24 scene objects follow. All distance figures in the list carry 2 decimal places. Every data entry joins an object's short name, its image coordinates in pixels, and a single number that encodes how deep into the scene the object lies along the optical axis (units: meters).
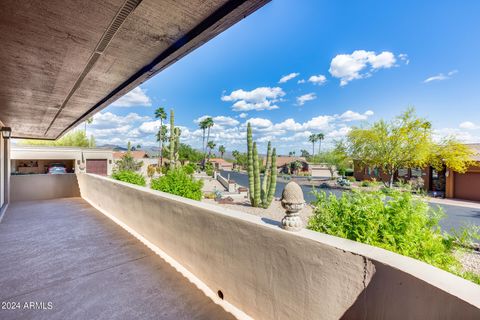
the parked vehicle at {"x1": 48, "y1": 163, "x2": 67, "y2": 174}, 25.88
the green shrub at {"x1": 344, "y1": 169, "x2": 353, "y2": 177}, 41.69
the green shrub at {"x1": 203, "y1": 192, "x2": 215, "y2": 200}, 17.93
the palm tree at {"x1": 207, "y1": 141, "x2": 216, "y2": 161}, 77.66
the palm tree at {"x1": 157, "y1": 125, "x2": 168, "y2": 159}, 53.84
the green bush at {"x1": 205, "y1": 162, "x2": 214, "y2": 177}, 40.69
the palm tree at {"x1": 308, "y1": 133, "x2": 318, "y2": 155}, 87.00
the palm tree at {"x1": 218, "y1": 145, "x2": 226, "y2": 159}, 93.44
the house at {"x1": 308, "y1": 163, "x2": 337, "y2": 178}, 49.86
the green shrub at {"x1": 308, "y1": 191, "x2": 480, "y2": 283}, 2.29
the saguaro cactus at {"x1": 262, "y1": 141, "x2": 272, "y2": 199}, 15.04
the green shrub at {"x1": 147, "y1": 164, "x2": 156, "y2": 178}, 34.99
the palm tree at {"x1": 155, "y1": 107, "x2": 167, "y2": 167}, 53.44
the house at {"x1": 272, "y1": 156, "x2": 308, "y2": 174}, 58.42
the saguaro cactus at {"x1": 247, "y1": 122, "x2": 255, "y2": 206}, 14.18
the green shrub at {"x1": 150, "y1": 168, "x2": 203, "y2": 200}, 5.86
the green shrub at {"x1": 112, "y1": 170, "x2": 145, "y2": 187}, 7.71
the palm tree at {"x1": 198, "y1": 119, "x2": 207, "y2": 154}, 67.78
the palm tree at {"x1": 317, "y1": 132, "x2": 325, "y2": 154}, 86.00
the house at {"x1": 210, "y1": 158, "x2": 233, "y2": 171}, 70.88
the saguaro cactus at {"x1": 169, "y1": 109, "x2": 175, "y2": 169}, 11.09
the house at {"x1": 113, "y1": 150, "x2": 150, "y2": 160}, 46.08
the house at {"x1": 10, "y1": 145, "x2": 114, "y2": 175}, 21.03
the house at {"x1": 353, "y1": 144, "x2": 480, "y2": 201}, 19.07
